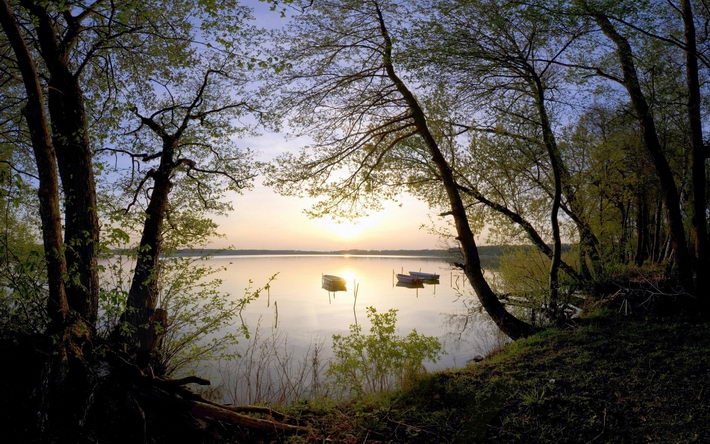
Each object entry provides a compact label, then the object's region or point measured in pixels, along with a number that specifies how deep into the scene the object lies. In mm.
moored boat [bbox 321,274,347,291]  46281
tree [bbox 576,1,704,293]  8367
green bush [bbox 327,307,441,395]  5660
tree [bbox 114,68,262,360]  8516
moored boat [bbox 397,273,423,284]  51719
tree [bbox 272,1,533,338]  9391
